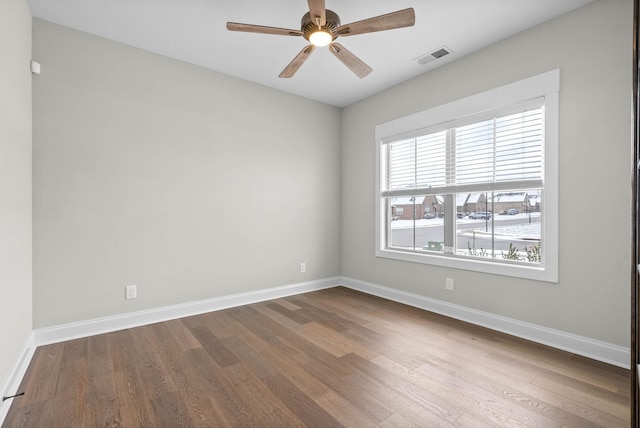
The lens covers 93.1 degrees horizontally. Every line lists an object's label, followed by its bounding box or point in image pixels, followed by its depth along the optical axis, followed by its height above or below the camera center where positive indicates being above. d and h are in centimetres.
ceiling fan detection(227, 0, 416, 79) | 188 +122
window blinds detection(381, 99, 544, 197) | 265 +56
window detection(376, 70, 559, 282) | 255 +28
